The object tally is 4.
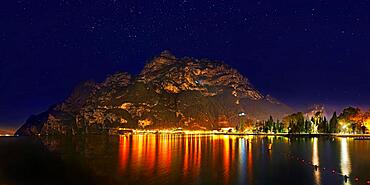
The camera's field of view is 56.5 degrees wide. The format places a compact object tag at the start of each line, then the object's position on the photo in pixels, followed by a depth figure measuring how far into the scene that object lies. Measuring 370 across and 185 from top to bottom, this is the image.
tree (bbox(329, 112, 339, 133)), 170.50
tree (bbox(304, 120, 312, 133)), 185.88
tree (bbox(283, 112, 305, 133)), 187.00
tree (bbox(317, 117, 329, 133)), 175.82
